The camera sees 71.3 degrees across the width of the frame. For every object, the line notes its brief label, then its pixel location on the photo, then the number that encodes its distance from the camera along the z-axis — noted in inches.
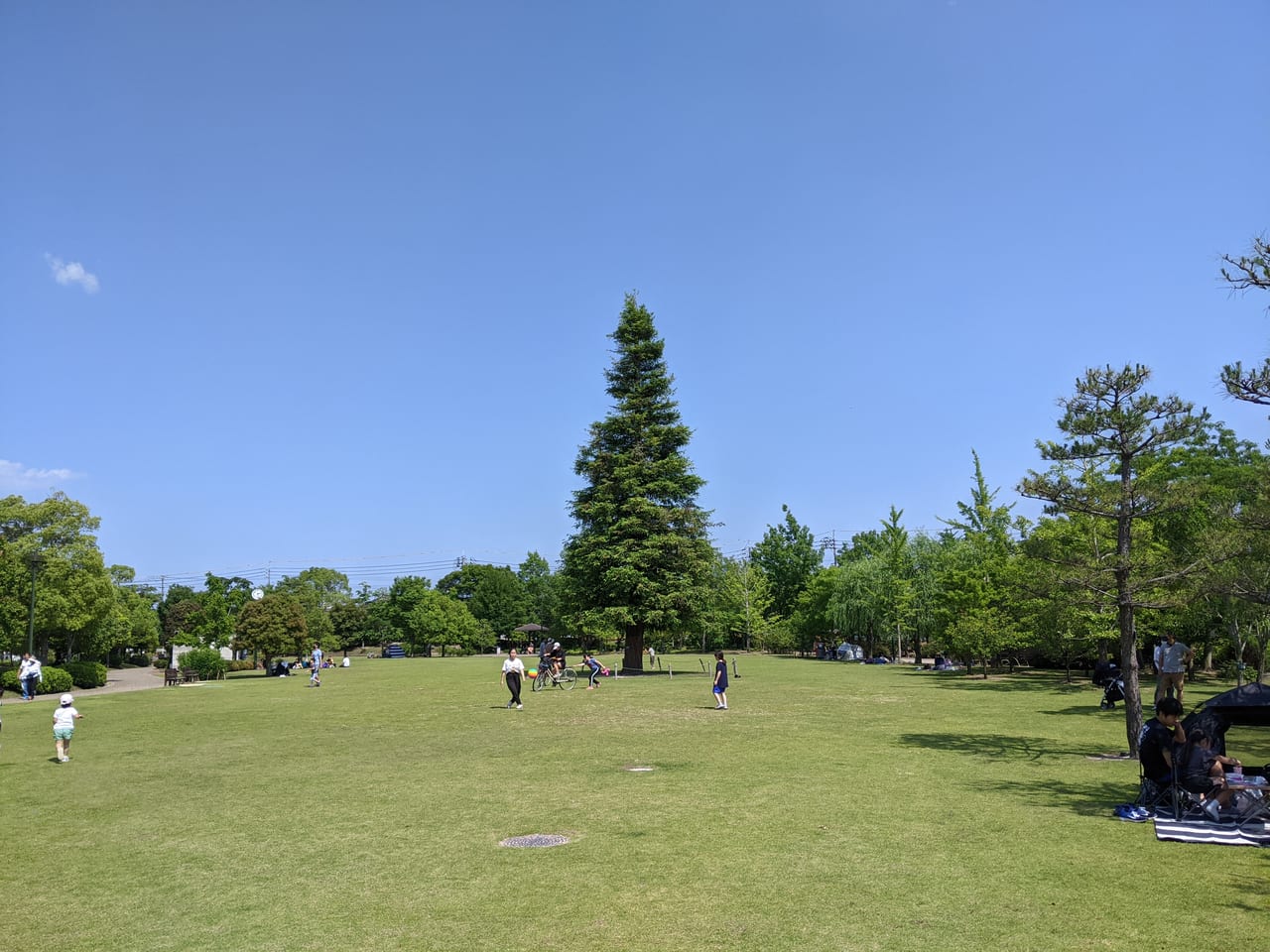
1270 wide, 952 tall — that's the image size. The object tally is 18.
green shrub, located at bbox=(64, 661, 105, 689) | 1423.5
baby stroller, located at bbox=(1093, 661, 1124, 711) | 876.0
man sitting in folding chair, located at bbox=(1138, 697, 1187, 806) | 379.9
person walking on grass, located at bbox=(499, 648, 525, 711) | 941.2
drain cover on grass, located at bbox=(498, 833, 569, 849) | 354.0
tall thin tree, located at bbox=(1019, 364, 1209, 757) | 541.3
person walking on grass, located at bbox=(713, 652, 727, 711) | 906.7
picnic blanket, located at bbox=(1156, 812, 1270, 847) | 335.9
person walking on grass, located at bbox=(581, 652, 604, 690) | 1285.7
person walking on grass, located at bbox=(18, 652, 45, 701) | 1144.8
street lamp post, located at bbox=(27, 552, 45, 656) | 1327.5
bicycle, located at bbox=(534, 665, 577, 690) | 1267.2
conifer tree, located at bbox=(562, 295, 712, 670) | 1593.3
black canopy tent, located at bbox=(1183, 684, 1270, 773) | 453.5
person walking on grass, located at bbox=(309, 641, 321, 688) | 1467.8
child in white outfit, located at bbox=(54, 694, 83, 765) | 605.9
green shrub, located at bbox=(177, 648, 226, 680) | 1699.1
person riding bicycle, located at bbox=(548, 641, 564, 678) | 1282.1
